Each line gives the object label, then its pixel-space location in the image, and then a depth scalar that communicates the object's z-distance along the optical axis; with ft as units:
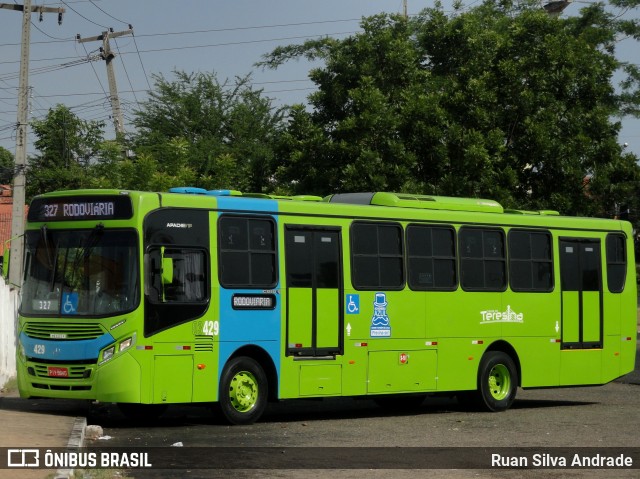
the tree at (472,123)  111.34
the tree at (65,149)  142.51
